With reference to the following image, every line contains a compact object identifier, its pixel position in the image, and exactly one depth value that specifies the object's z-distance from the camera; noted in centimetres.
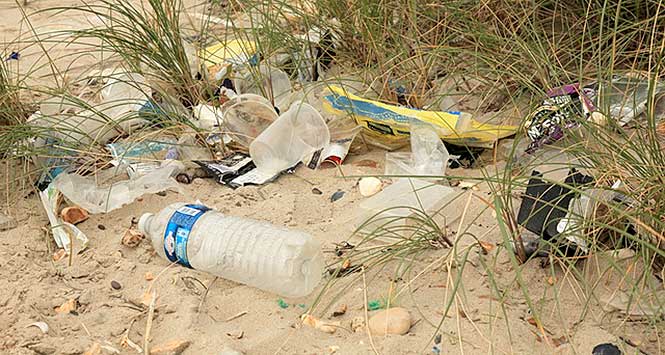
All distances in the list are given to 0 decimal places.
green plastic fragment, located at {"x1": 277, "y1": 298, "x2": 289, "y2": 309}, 212
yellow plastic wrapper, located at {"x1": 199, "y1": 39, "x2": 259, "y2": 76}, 320
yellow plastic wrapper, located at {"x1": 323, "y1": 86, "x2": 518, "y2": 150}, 271
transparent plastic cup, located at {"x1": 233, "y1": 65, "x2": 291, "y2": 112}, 306
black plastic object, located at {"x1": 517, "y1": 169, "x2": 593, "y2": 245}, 207
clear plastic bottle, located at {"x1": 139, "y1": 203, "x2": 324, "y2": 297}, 222
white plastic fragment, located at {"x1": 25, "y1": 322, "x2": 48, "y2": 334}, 209
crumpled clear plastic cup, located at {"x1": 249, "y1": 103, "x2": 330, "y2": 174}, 282
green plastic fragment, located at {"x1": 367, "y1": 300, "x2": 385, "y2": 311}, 207
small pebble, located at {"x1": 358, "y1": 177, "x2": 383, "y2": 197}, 262
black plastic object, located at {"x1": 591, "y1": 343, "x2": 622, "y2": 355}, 182
